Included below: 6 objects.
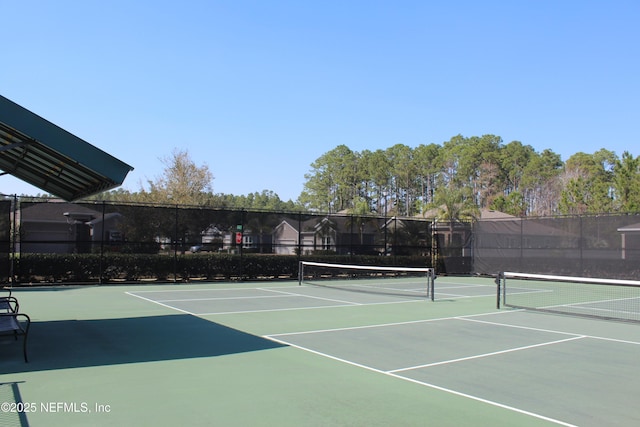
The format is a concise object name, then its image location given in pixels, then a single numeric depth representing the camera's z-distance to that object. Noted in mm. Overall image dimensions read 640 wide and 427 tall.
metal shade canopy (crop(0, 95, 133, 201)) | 6996
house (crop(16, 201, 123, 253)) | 17906
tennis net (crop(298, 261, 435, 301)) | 18234
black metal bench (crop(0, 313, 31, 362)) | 6855
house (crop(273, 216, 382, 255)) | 22938
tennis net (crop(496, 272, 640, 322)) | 13031
